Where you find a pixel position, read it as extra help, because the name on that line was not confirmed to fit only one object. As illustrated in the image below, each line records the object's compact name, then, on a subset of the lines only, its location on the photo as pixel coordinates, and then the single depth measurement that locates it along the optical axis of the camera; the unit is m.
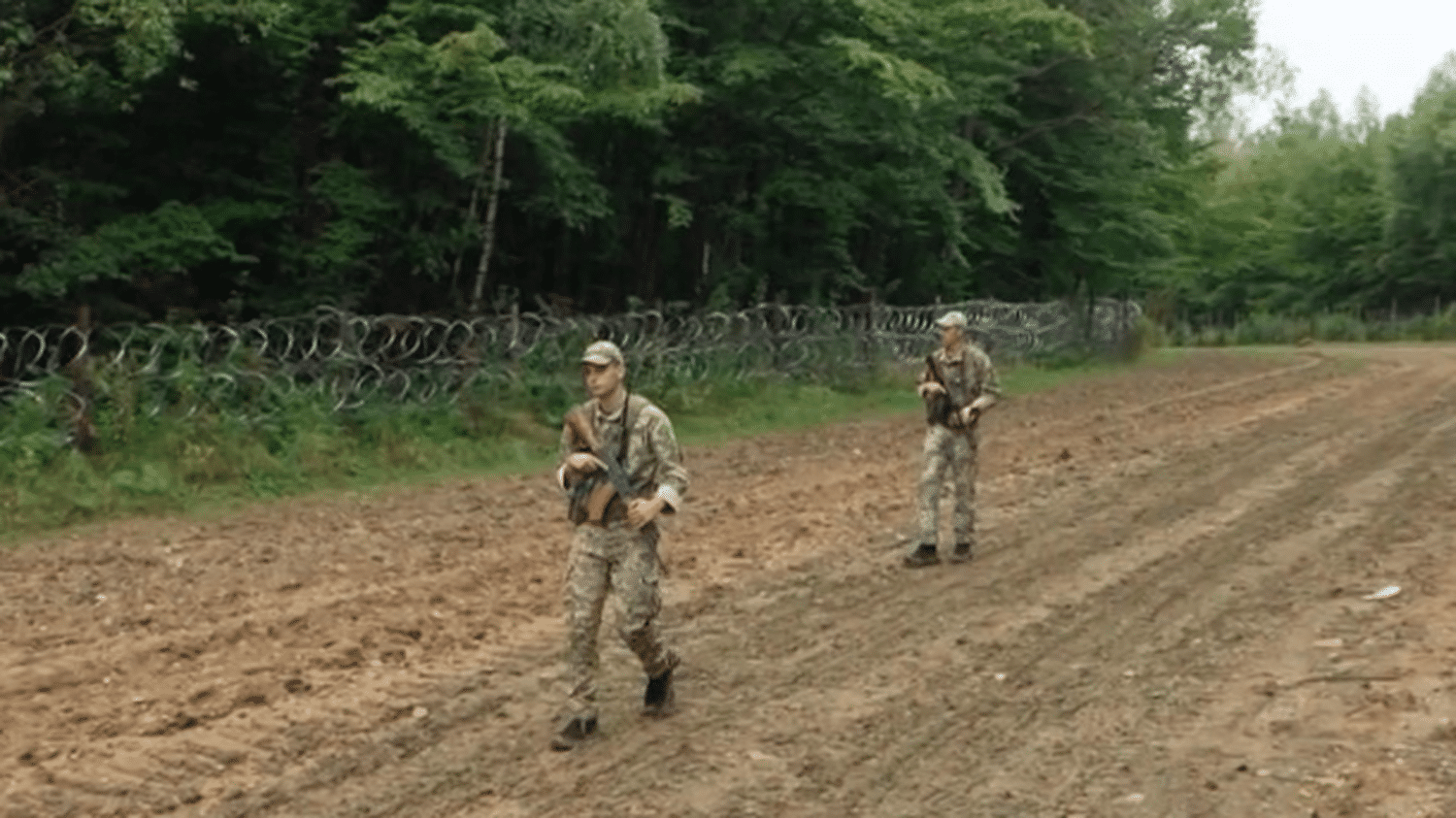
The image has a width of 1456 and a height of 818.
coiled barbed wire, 14.94
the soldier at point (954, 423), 11.59
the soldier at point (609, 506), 7.18
